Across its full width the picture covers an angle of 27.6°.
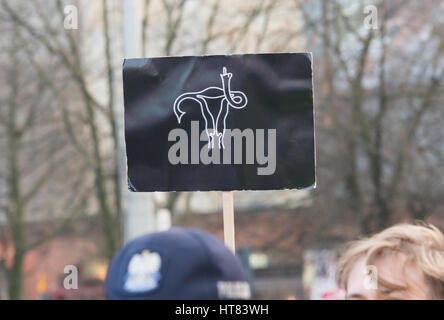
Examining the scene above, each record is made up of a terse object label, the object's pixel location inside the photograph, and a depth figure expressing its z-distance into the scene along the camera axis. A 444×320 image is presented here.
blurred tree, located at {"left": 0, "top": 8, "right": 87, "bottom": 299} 14.92
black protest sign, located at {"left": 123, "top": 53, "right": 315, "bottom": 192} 3.69
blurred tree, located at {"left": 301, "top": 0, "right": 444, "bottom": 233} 14.34
